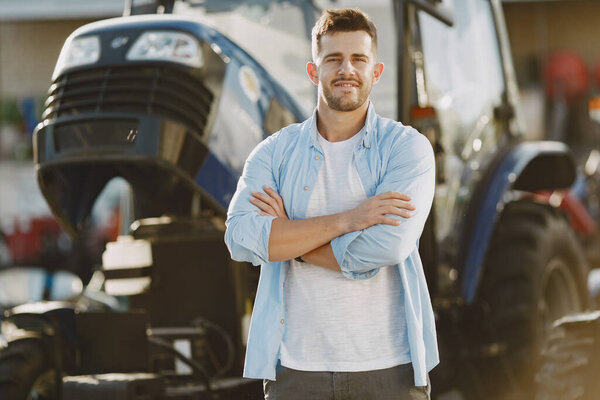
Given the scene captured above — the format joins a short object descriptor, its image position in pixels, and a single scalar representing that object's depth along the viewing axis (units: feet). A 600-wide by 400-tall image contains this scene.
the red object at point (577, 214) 38.50
